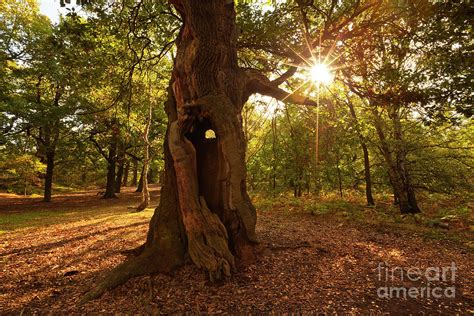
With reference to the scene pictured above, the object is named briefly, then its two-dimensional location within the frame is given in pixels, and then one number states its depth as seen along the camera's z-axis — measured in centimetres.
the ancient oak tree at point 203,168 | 454
